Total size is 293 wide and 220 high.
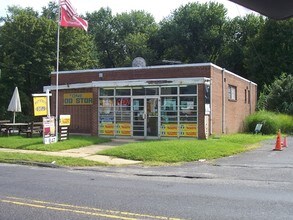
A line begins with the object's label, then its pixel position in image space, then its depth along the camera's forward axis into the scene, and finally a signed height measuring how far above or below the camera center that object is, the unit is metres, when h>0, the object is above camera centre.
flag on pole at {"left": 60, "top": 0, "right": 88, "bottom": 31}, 20.52 +4.87
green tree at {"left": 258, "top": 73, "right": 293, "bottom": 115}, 36.25 +1.74
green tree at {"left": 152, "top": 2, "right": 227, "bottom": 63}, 53.88 +10.58
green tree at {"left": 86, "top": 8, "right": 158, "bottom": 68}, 62.72 +12.94
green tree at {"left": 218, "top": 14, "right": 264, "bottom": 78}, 53.28 +9.94
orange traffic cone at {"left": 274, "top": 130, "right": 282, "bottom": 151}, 18.75 -1.23
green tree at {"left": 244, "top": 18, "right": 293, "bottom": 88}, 47.22 +7.20
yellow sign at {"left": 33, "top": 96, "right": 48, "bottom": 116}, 20.45 +0.54
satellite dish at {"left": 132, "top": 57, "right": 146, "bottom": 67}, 26.83 +3.41
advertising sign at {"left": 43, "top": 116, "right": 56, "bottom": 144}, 19.83 -0.61
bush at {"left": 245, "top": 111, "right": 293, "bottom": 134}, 28.70 -0.35
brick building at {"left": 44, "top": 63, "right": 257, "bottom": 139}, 22.25 +0.90
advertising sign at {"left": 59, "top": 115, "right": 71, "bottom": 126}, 21.12 -0.15
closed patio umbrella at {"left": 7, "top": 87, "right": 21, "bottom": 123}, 27.42 +0.83
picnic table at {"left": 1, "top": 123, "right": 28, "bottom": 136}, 24.50 -0.62
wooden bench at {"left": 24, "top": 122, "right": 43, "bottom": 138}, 23.30 -0.65
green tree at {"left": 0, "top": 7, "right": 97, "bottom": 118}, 44.44 +6.63
